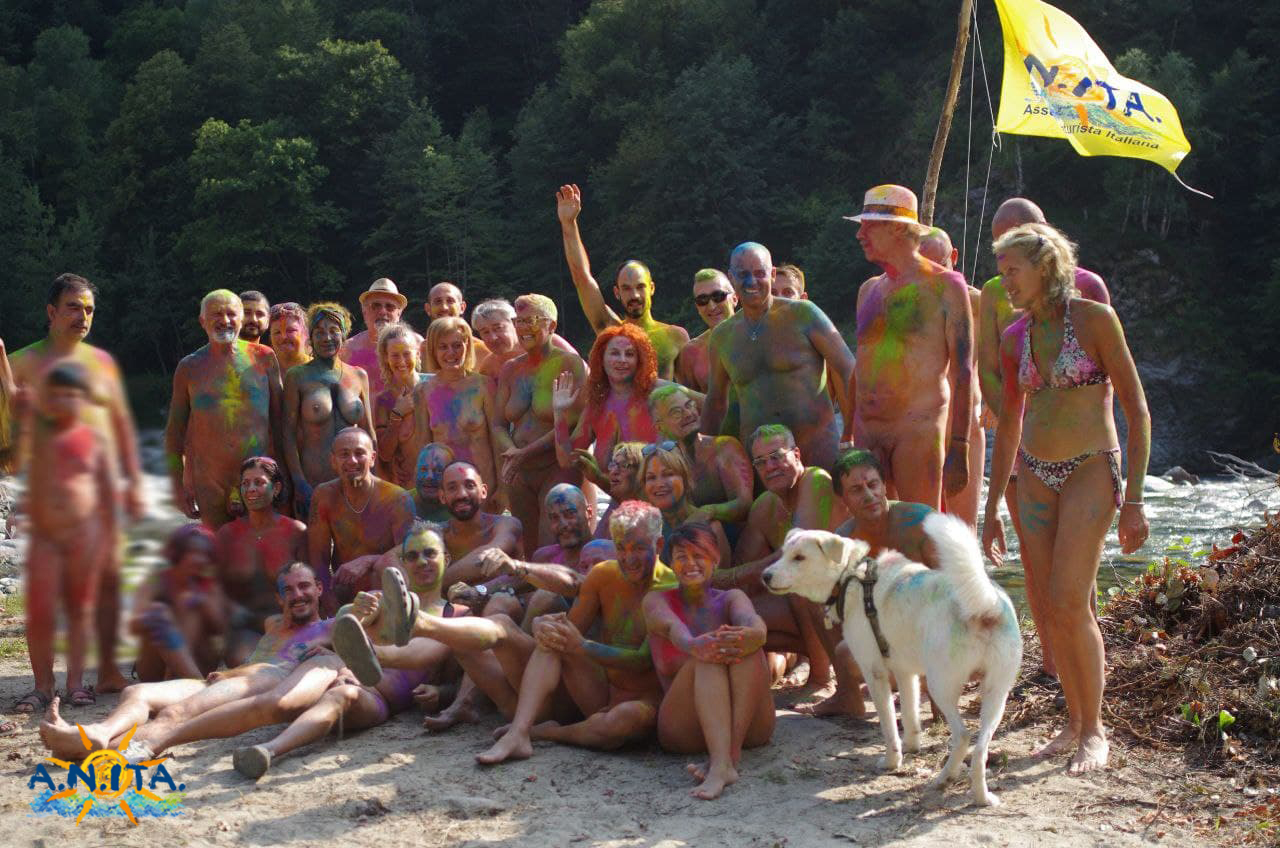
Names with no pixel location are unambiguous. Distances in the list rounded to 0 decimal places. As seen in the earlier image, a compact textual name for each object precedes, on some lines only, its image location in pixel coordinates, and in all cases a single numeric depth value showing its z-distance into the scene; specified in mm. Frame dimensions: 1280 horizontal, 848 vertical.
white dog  4645
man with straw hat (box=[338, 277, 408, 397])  9023
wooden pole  11180
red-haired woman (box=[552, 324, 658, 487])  6801
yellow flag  8680
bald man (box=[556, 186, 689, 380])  7703
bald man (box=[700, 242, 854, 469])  6621
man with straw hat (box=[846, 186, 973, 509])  6176
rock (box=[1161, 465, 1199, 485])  22239
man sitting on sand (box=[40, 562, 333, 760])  4425
